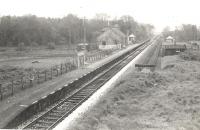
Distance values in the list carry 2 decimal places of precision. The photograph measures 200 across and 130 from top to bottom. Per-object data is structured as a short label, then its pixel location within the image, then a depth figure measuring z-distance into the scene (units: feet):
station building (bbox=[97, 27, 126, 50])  259.29
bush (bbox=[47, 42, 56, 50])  270.59
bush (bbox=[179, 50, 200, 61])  163.94
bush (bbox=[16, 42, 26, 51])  243.13
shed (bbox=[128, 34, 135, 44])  407.64
